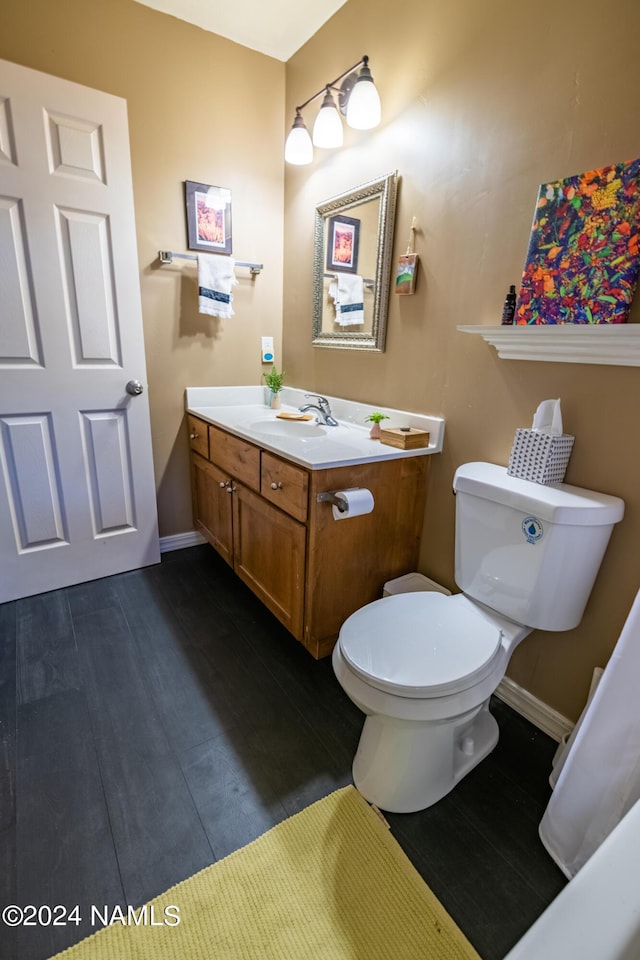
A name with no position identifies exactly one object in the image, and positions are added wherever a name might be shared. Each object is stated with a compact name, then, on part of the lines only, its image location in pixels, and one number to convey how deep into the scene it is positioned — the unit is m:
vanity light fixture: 1.52
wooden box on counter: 1.53
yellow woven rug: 0.87
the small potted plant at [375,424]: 1.66
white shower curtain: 0.91
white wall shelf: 1.02
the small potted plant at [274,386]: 2.28
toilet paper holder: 1.33
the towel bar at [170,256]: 1.96
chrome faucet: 1.91
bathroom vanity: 1.40
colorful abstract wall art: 1.03
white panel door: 1.61
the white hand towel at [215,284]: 2.03
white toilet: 1.03
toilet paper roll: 1.32
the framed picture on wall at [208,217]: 2.00
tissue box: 1.18
